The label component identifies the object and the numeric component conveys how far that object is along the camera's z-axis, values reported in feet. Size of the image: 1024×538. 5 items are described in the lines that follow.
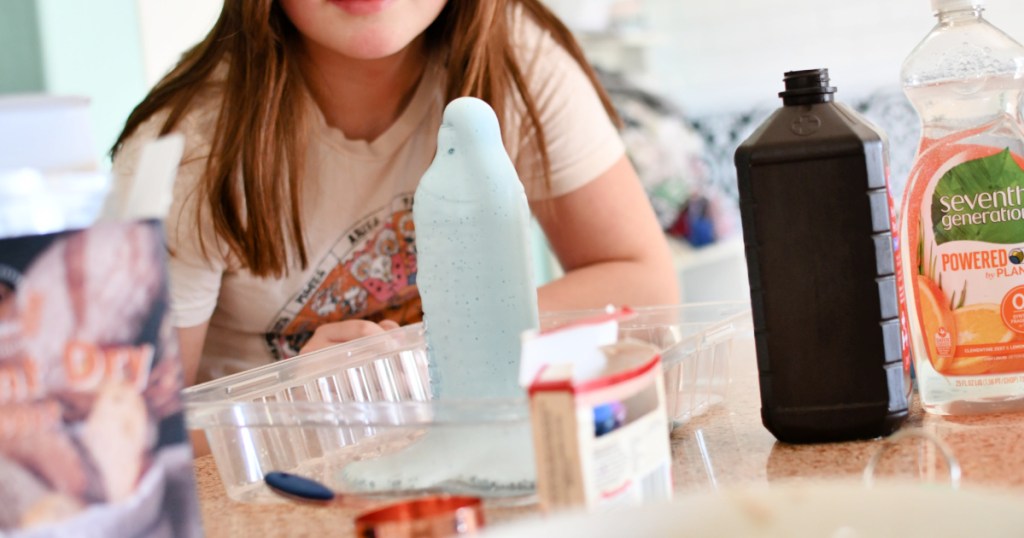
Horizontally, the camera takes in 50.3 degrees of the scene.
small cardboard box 1.59
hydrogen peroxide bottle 2.18
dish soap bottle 2.34
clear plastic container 2.11
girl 4.06
